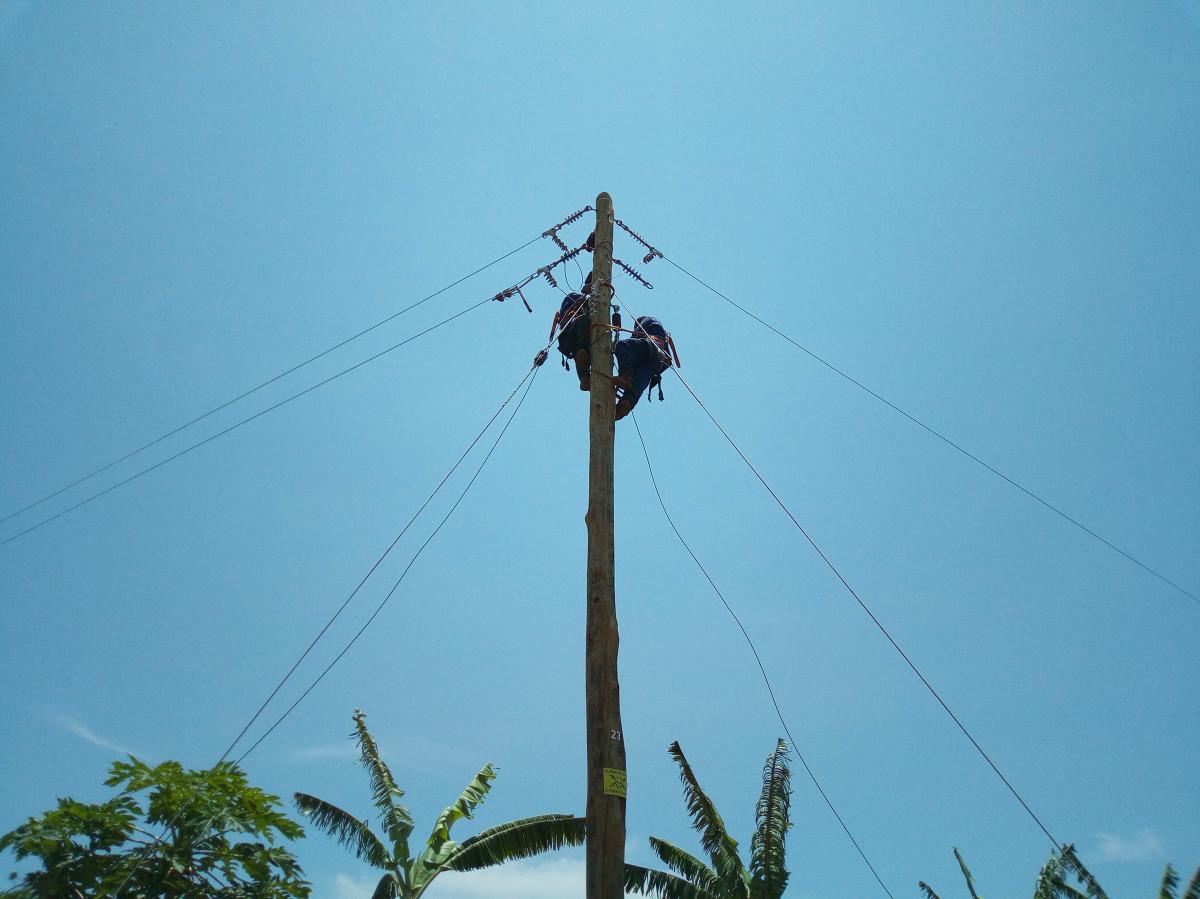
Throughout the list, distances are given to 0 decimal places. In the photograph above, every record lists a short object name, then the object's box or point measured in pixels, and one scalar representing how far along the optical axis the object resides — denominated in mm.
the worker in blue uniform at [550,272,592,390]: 7270
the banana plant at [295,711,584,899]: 12141
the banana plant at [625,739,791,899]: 11781
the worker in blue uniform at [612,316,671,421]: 7215
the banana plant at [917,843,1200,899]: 10747
